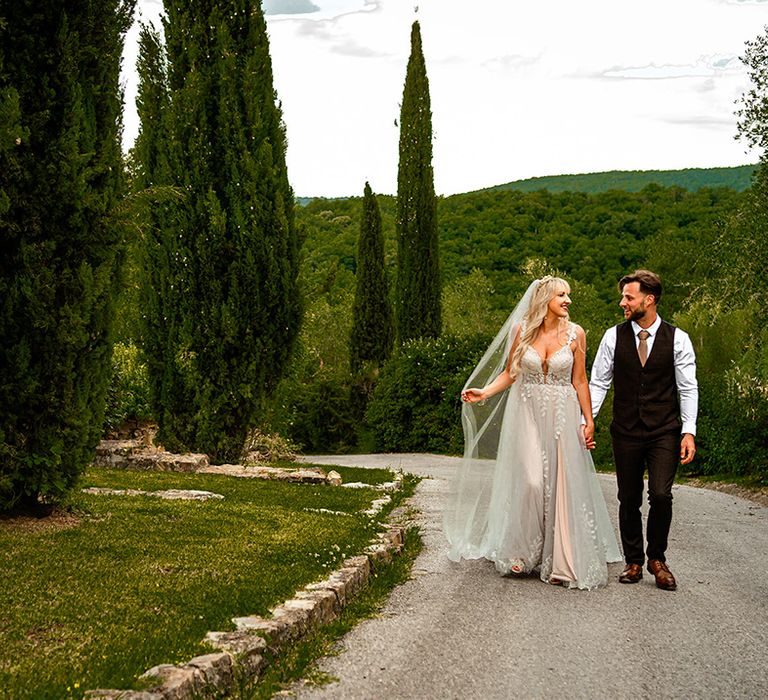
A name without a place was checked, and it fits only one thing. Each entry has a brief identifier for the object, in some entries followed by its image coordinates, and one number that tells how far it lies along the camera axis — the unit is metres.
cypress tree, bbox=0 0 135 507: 8.16
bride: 8.11
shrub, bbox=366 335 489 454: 26.94
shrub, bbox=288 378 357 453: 32.16
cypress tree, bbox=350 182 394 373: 33.34
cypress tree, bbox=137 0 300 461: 15.82
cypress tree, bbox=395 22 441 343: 31.62
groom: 7.96
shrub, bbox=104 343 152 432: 19.83
